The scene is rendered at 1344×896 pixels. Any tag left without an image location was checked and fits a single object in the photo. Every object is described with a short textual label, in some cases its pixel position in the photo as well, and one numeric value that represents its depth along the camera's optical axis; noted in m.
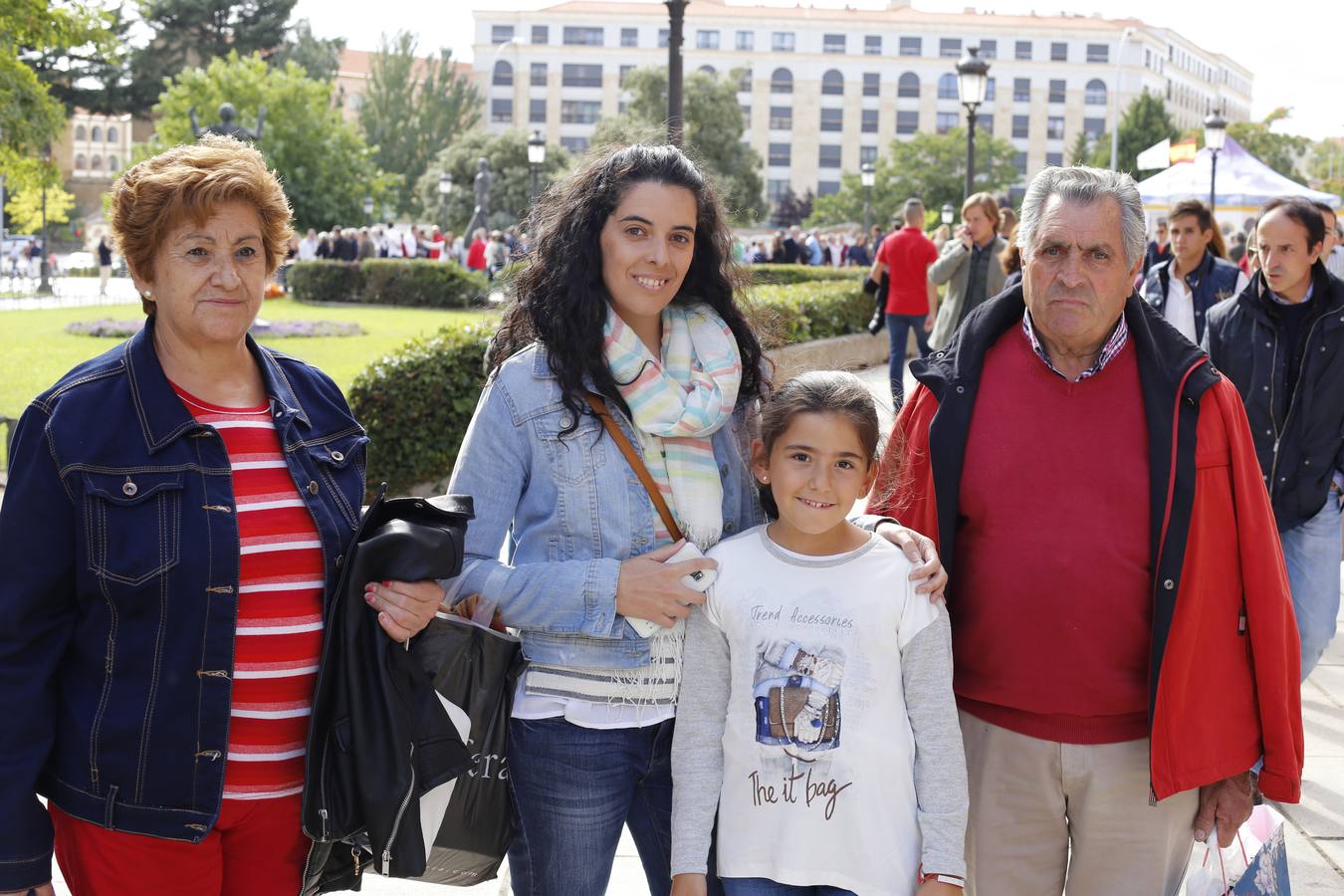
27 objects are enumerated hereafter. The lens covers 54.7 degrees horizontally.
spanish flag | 26.63
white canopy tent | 24.86
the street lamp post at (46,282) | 34.72
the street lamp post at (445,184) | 47.69
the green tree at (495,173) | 53.22
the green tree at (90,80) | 49.88
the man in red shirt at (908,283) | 13.28
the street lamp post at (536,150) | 29.75
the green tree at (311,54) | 73.69
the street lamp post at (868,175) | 42.29
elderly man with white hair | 2.70
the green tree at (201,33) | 58.03
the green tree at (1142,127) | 78.88
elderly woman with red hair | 2.23
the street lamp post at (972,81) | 16.31
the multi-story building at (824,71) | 103.81
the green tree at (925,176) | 73.62
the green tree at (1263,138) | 67.00
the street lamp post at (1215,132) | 23.97
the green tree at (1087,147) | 87.81
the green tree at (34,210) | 54.07
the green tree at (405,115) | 83.19
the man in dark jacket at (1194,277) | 6.76
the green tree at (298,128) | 43.31
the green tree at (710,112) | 70.25
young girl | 2.46
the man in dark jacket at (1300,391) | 4.79
